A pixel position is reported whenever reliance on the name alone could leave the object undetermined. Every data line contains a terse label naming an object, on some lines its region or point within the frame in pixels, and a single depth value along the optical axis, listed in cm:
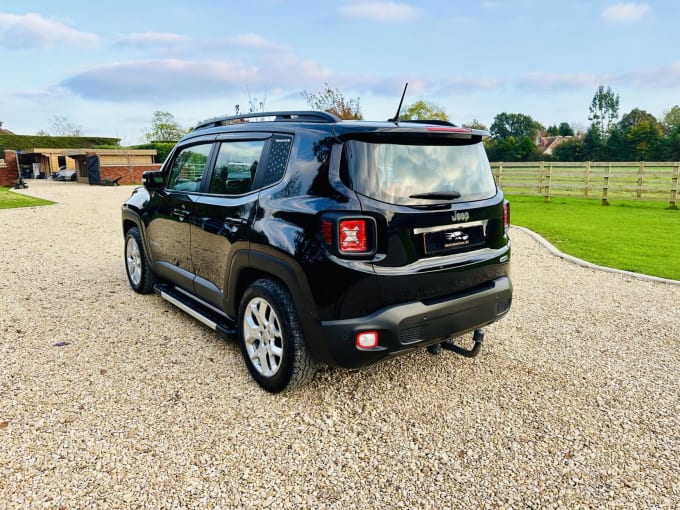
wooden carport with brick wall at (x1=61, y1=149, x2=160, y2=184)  2767
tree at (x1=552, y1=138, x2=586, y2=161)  6316
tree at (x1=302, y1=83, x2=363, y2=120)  2392
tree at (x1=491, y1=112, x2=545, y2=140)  10106
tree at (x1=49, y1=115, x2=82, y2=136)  5659
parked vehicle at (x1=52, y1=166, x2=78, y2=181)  3167
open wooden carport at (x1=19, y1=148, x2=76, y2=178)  3541
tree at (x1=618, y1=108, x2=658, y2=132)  7636
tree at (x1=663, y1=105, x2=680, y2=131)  7632
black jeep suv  272
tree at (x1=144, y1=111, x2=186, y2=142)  5138
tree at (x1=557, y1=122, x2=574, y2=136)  11062
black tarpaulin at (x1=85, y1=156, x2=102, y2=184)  2744
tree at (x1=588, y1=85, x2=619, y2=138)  10256
